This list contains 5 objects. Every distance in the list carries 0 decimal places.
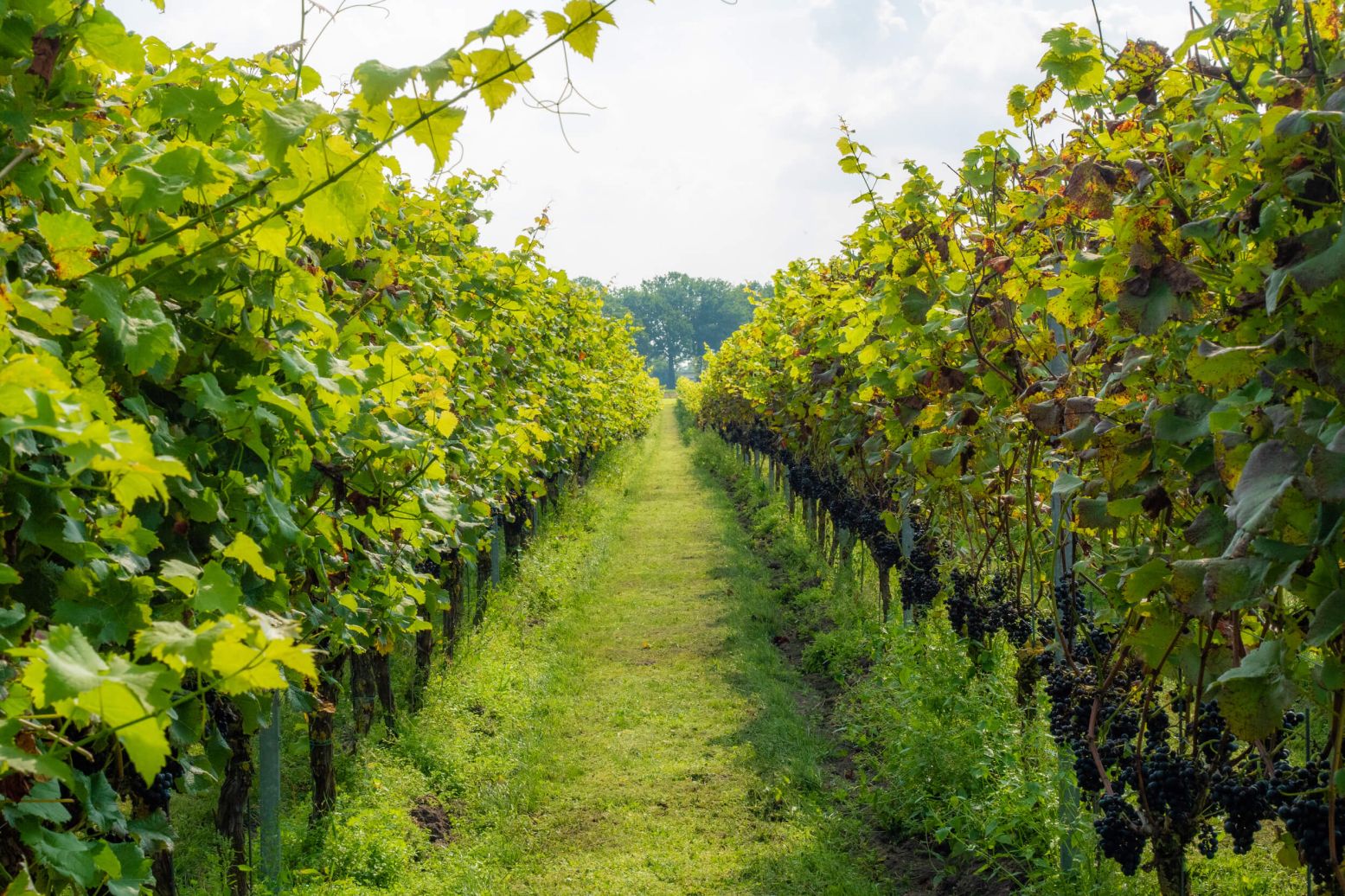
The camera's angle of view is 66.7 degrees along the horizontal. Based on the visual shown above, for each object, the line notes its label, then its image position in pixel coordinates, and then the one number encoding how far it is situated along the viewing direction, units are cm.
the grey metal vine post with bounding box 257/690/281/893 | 436
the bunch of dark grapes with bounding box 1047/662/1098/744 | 352
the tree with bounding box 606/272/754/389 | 12569
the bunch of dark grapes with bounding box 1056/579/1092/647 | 379
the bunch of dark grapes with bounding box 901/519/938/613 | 679
